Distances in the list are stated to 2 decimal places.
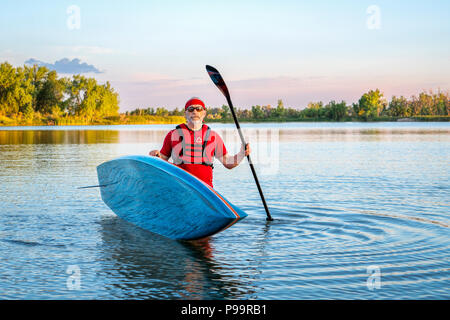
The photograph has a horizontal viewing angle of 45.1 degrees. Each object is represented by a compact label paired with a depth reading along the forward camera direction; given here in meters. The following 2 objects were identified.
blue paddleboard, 8.06
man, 8.84
